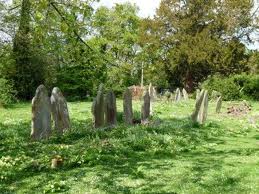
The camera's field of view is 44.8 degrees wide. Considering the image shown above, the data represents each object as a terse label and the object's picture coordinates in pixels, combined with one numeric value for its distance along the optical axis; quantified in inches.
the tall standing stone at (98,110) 468.5
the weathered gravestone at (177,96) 1077.8
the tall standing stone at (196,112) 556.9
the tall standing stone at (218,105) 761.1
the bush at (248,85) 1287.0
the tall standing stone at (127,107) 526.5
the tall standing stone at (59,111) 445.4
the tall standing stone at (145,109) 537.4
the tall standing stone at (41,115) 411.4
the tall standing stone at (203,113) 561.8
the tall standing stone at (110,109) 495.2
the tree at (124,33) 2107.1
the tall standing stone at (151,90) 893.6
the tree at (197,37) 1563.2
